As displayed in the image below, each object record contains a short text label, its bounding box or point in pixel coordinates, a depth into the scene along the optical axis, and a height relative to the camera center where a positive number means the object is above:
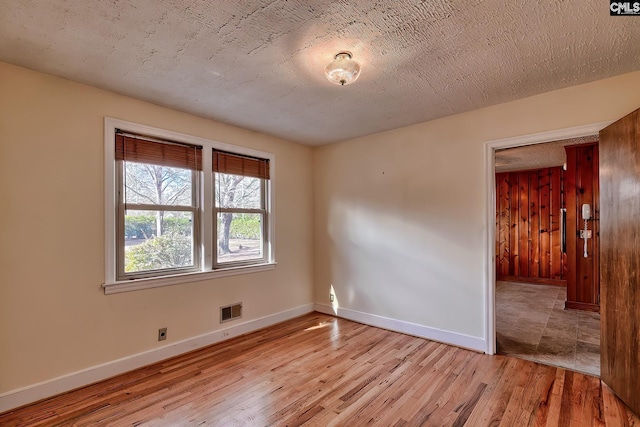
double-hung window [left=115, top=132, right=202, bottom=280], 2.88 +0.09
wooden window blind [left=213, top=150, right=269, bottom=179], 3.60 +0.63
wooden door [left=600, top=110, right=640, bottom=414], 2.15 -0.33
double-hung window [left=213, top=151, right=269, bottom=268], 3.64 +0.09
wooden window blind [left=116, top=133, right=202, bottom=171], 2.86 +0.64
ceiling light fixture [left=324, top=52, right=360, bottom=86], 2.17 +1.03
